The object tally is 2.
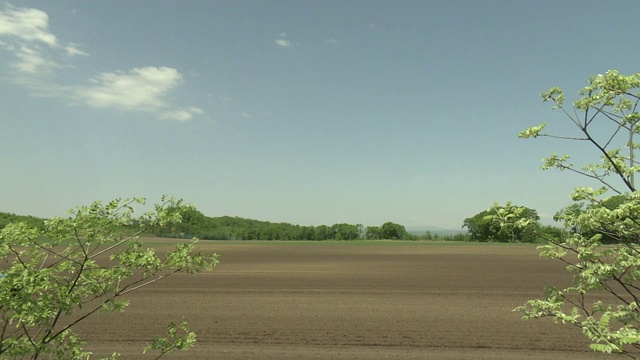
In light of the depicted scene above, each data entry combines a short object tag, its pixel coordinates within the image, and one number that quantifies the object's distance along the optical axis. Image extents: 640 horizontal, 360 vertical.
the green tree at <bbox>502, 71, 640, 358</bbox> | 4.18
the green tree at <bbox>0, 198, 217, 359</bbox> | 3.91
